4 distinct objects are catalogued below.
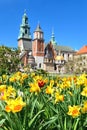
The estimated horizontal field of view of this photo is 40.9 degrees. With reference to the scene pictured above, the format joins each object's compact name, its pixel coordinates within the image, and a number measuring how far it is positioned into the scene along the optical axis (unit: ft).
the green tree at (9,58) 38.80
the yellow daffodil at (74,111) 4.40
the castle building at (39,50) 131.64
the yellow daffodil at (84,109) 4.59
